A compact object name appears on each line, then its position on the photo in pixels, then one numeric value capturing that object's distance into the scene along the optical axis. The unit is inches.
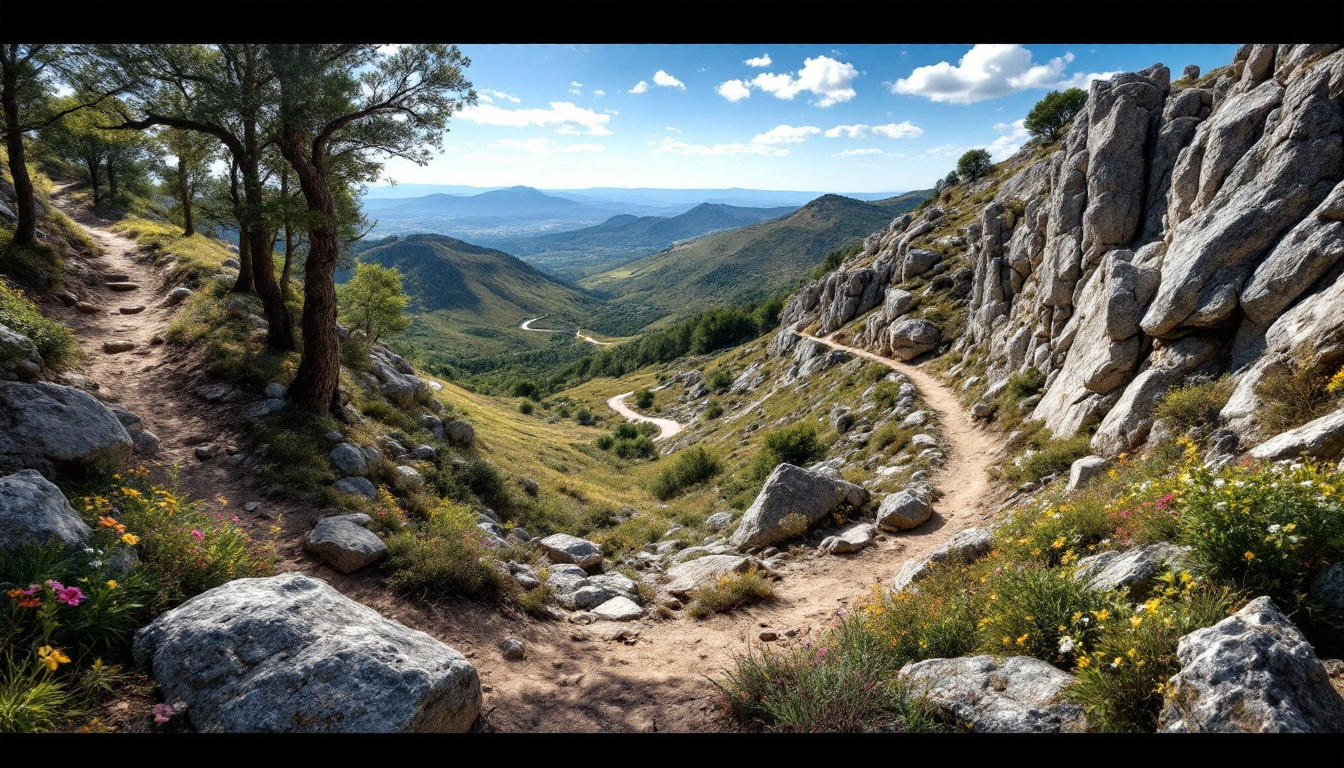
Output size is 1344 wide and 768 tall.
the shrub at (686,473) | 1339.3
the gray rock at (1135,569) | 260.4
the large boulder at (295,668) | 205.8
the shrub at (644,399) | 4124.3
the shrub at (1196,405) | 515.8
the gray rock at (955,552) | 479.8
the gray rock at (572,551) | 622.0
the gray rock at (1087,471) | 576.7
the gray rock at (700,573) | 558.3
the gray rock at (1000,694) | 203.5
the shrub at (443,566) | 419.2
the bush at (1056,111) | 3410.4
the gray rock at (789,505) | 673.6
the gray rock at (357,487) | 566.7
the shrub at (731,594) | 498.9
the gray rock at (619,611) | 489.7
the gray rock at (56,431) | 362.3
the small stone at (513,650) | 375.2
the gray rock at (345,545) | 429.1
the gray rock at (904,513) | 690.2
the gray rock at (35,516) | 242.4
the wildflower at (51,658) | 176.6
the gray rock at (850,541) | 633.0
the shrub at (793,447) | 1227.0
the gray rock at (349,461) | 605.3
